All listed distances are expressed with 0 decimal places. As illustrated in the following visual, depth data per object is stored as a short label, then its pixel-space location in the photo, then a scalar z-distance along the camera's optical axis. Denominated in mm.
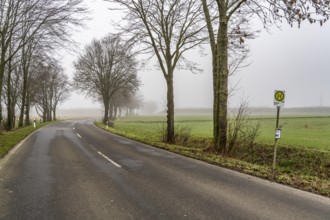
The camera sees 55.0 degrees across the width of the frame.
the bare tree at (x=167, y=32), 20656
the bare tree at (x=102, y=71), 44969
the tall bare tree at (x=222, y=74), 14438
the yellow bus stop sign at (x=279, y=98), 10573
